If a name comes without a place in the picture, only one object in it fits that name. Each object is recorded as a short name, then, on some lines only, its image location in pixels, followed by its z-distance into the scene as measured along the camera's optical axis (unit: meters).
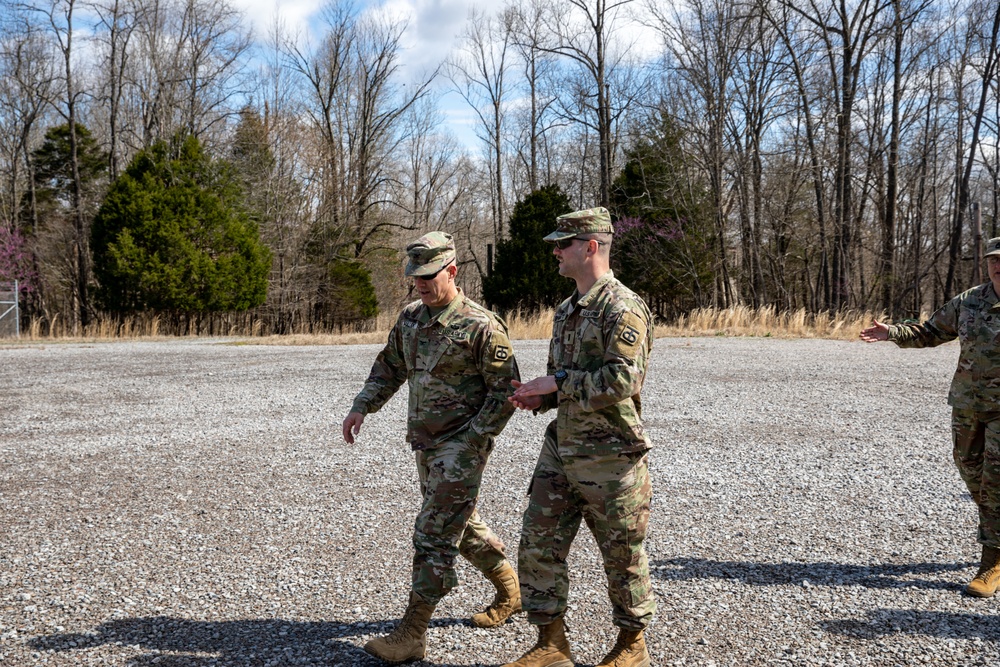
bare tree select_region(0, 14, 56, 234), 34.50
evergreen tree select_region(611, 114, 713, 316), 29.88
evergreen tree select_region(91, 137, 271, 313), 26.14
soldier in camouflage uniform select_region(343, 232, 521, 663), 3.20
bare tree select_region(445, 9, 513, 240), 40.03
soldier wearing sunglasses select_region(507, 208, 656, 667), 2.88
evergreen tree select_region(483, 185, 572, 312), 30.64
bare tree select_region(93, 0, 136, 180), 32.75
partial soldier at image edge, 3.92
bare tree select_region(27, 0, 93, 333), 30.98
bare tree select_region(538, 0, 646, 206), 31.00
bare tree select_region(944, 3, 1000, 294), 28.20
